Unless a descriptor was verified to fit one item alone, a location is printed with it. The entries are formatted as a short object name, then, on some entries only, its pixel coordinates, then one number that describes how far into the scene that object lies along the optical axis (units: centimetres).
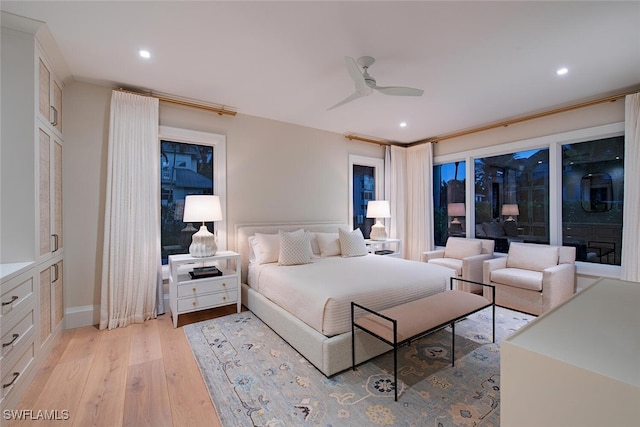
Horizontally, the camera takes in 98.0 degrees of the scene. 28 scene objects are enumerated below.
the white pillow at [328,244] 411
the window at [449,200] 518
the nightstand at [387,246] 505
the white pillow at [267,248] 360
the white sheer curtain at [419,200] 538
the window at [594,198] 355
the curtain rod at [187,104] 331
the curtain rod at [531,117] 338
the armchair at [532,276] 330
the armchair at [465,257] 408
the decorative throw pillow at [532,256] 371
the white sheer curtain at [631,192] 315
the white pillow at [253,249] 369
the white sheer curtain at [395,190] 566
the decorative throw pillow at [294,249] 345
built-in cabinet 197
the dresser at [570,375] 56
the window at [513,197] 416
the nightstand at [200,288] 310
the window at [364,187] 545
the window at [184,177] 364
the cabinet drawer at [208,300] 311
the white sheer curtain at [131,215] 307
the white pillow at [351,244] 402
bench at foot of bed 195
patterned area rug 174
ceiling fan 249
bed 221
